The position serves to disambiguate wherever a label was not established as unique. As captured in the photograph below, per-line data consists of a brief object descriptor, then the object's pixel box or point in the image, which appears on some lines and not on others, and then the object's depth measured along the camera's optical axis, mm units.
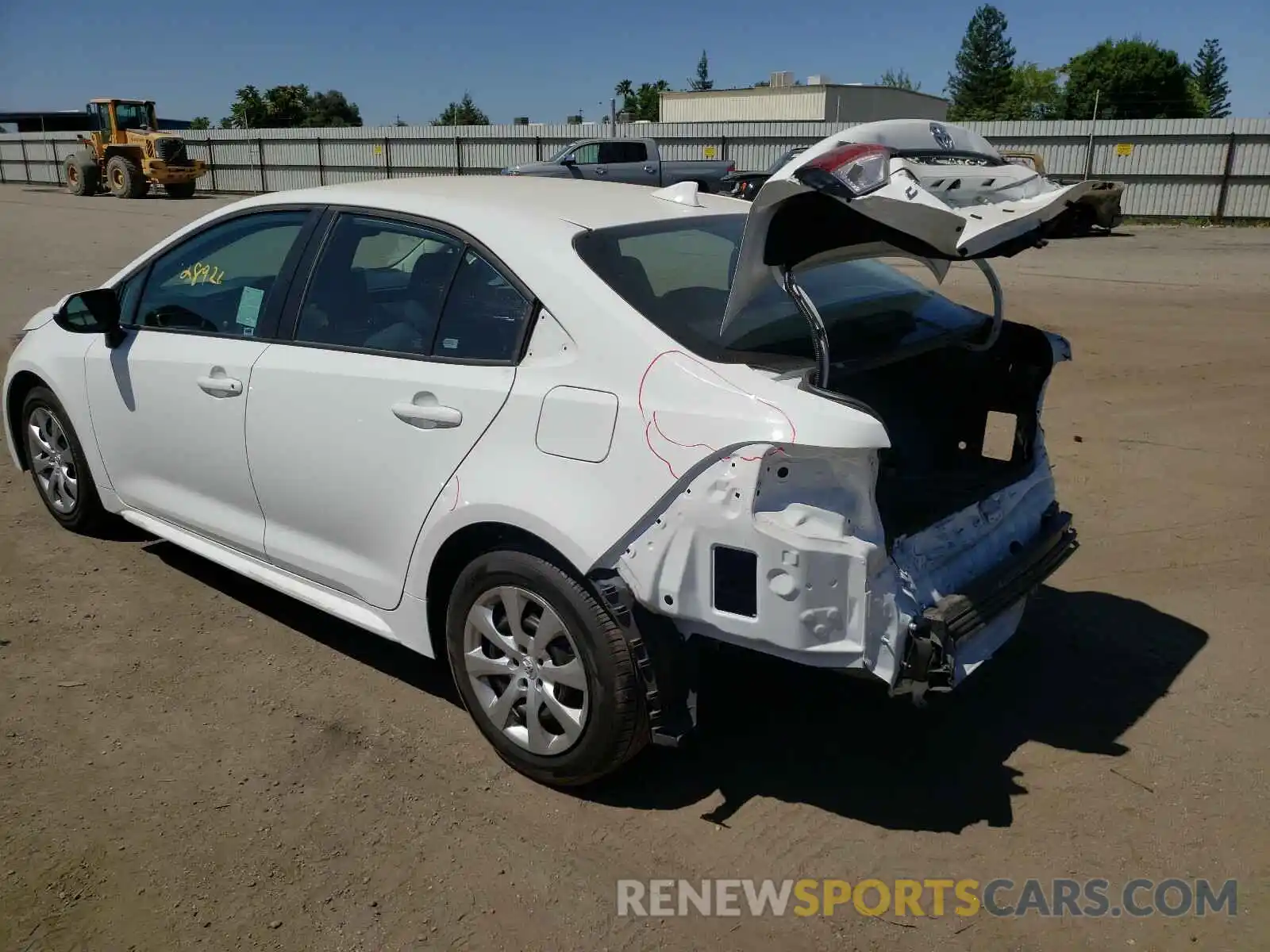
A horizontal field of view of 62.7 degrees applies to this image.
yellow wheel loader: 31828
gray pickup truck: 24953
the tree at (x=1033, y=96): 69438
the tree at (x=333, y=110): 78500
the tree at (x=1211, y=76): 84375
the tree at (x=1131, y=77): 69625
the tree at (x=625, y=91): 92188
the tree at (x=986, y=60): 85688
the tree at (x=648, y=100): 87375
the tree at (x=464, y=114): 91125
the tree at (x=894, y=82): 88125
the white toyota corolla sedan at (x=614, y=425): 2672
